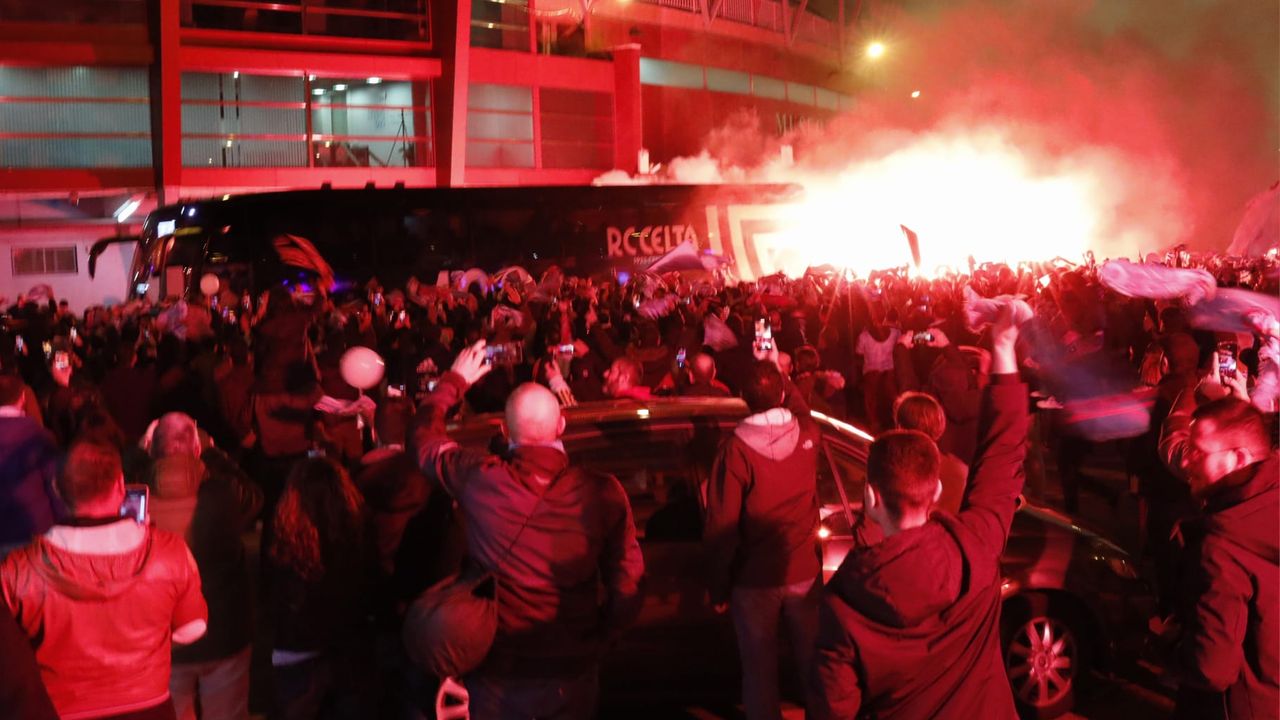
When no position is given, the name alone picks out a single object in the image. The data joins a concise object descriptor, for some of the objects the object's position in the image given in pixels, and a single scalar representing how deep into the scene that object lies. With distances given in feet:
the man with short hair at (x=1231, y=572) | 10.83
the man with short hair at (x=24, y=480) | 16.15
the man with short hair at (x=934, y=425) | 16.10
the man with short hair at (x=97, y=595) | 10.58
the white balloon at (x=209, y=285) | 52.13
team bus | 57.00
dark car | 16.94
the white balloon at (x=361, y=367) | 18.44
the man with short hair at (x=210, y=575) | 14.35
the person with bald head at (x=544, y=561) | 11.98
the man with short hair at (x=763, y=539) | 15.05
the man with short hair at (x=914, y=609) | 9.39
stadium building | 89.20
